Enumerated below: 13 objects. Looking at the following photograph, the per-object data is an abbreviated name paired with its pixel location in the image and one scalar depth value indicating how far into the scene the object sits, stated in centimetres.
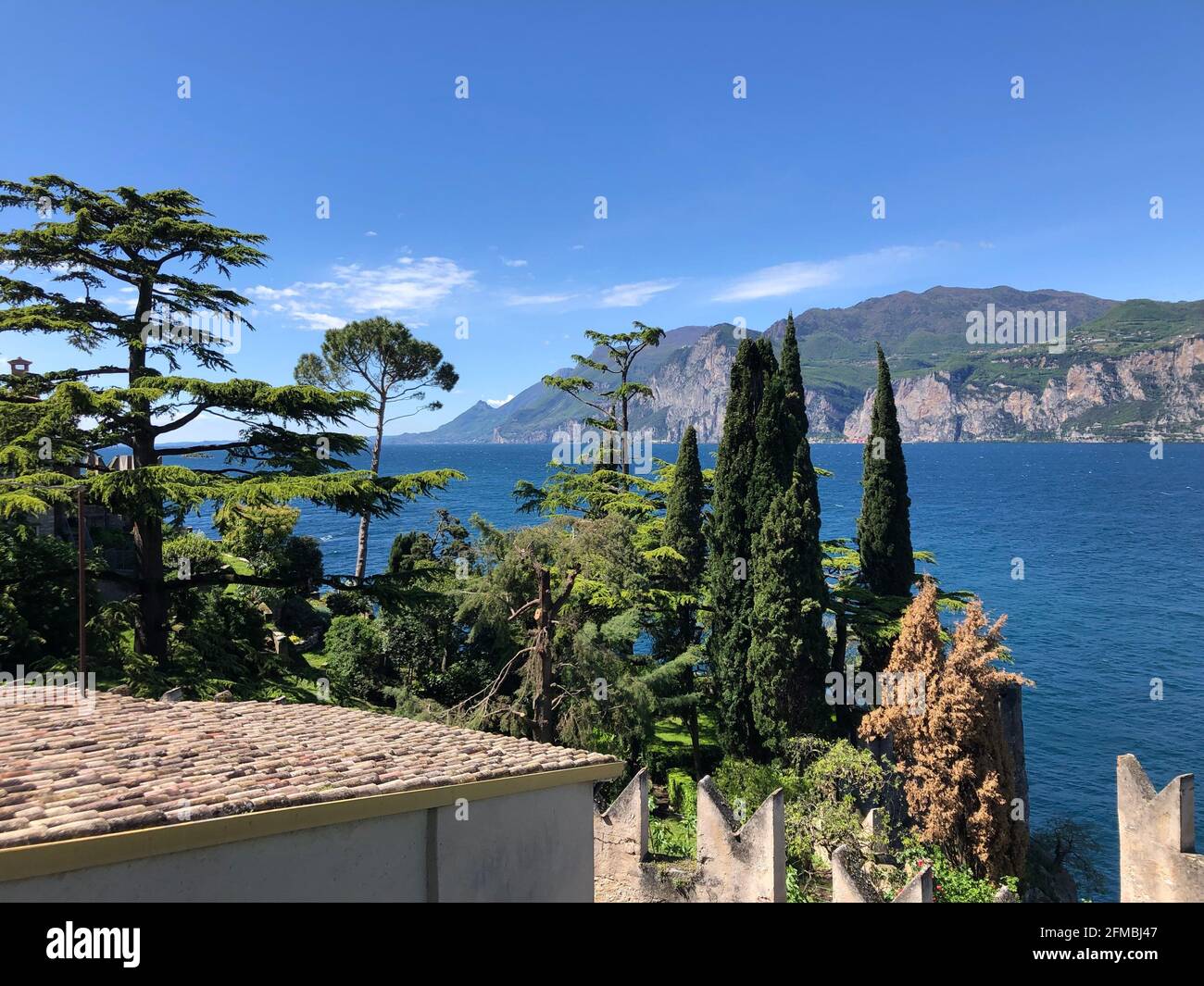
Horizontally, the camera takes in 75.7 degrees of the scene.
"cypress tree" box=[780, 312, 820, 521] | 2158
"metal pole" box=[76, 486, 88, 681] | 1330
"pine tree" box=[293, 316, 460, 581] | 3186
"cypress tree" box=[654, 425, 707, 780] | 2408
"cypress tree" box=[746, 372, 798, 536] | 2086
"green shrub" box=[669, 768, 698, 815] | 1886
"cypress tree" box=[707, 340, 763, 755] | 2050
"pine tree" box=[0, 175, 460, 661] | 1402
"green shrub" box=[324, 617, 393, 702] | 2159
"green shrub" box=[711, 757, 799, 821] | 1680
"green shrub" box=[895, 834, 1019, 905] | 1287
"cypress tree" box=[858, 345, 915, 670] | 2459
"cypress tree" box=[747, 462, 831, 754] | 1962
